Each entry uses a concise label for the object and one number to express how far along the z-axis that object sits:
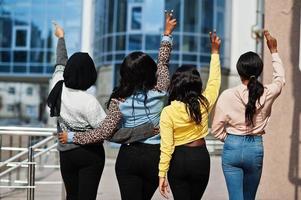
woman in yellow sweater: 3.72
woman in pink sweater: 4.02
